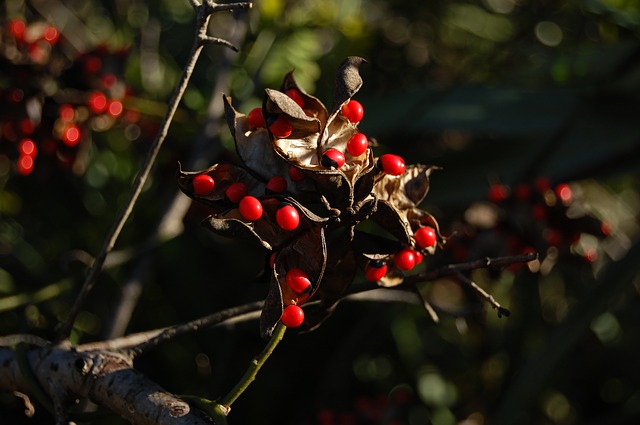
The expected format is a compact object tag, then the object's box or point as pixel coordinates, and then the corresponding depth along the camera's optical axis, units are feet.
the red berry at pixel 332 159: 1.66
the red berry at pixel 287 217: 1.62
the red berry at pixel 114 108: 2.12
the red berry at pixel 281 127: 1.66
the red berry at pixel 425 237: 1.71
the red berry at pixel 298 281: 1.63
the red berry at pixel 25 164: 1.98
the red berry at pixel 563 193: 2.05
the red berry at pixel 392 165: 1.68
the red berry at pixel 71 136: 2.06
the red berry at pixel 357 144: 1.67
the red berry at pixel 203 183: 1.66
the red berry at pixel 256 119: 1.70
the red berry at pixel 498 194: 2.09
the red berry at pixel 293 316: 1.62
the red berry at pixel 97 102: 2.09
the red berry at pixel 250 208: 1.63
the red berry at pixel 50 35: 2.08
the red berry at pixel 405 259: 1.70
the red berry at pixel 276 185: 1.67
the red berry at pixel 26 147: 2.00
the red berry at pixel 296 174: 1.66
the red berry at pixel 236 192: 1.67
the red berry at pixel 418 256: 1.72
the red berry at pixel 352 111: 1.71
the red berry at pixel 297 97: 1.71
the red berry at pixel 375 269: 1.69
